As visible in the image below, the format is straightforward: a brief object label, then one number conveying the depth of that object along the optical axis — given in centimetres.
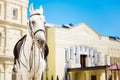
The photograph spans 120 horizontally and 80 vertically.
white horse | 427
